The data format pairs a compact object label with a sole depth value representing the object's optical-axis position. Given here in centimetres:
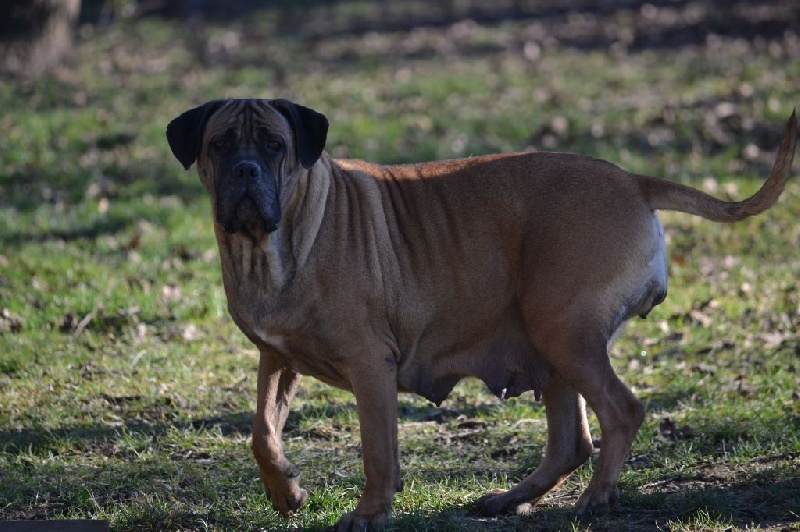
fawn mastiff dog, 1009
